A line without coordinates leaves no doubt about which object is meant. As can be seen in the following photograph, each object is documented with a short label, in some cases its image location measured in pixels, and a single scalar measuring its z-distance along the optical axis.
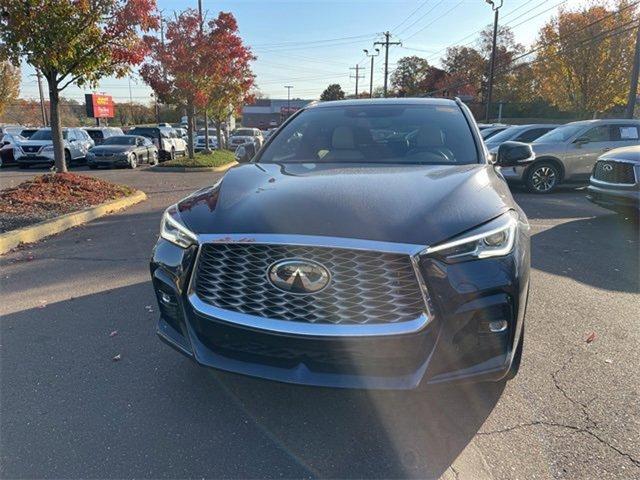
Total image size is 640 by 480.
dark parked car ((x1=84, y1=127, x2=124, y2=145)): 26.34
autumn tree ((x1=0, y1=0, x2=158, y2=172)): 8.65
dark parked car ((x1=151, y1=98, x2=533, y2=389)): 2.27
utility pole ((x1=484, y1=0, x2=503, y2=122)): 32.25
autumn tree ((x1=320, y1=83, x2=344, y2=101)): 100.76
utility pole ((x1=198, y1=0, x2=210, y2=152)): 20.44
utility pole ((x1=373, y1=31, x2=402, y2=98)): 59.97
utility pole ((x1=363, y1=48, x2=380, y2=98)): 64.88
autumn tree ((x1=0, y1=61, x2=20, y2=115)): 47.47
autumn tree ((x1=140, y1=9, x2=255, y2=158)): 19.42
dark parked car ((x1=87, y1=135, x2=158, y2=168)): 19.25
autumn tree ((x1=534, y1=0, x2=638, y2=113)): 31.19
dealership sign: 44.34
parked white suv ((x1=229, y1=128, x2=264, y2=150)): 30.84
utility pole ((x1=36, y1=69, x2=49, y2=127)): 38.86
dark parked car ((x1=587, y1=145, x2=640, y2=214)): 7.45
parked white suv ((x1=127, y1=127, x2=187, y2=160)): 24.16
